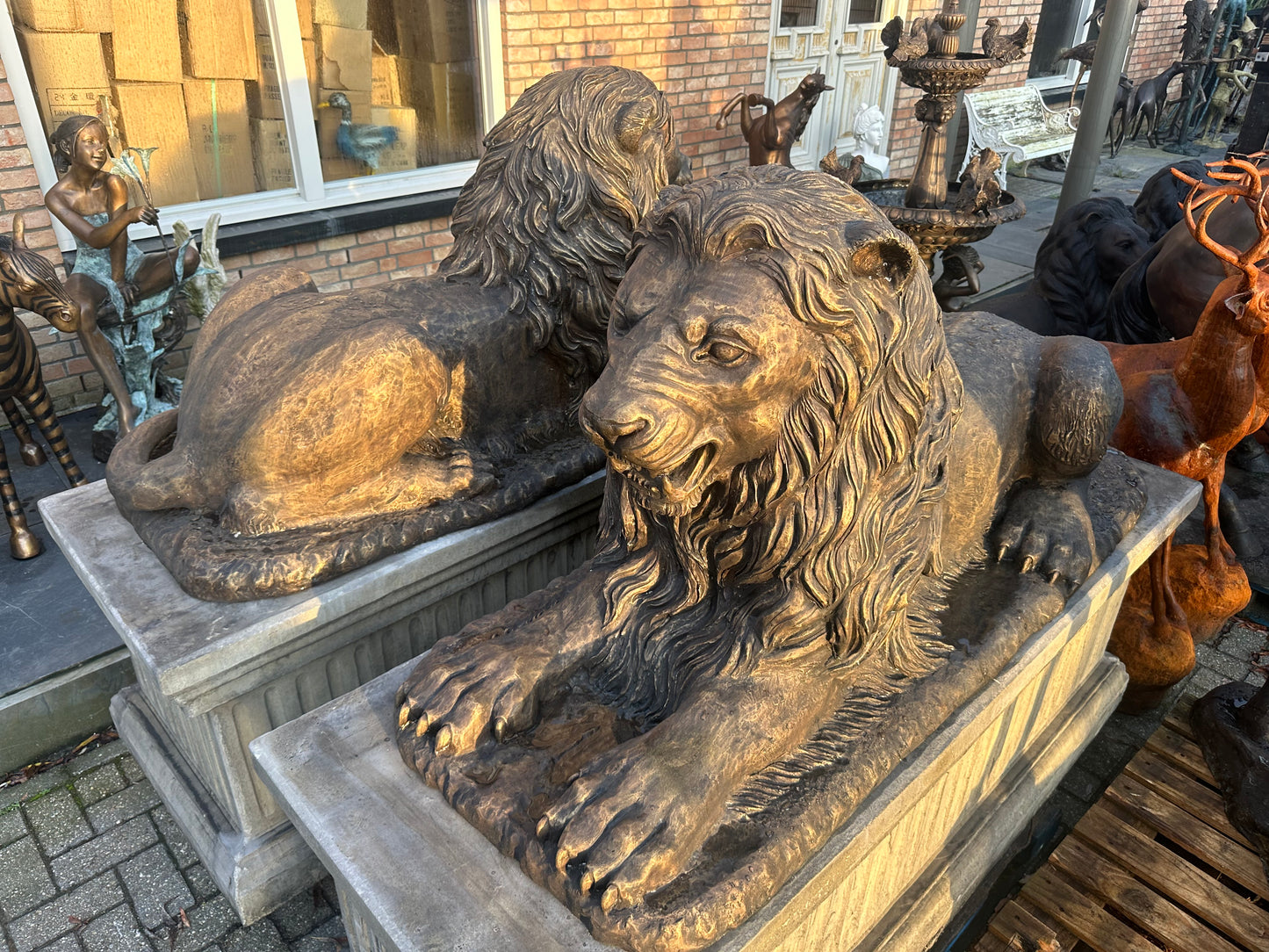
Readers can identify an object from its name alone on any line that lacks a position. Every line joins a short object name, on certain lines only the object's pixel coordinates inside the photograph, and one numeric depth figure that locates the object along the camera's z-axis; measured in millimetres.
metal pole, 5645
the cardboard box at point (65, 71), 4062
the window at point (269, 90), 4191
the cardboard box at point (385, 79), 5262
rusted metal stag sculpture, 2334
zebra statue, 2857
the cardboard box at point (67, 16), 3988
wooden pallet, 2176
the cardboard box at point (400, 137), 5387
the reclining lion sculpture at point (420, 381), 2043
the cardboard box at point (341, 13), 4863
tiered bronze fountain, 4730
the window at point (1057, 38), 10766
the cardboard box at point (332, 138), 5086
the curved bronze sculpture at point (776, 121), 6098
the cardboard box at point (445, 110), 5398
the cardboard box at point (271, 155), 4898
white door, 7312
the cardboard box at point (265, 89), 4738
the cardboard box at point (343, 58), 4969
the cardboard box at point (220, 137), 4734
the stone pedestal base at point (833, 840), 1371
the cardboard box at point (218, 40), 4535
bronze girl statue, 3113
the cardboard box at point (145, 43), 4324
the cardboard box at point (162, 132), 4512
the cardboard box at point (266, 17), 4648
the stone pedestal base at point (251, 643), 1934
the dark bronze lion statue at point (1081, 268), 4711
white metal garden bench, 9055
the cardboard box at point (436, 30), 5180
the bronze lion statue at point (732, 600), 1305
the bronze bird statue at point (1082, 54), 8148
